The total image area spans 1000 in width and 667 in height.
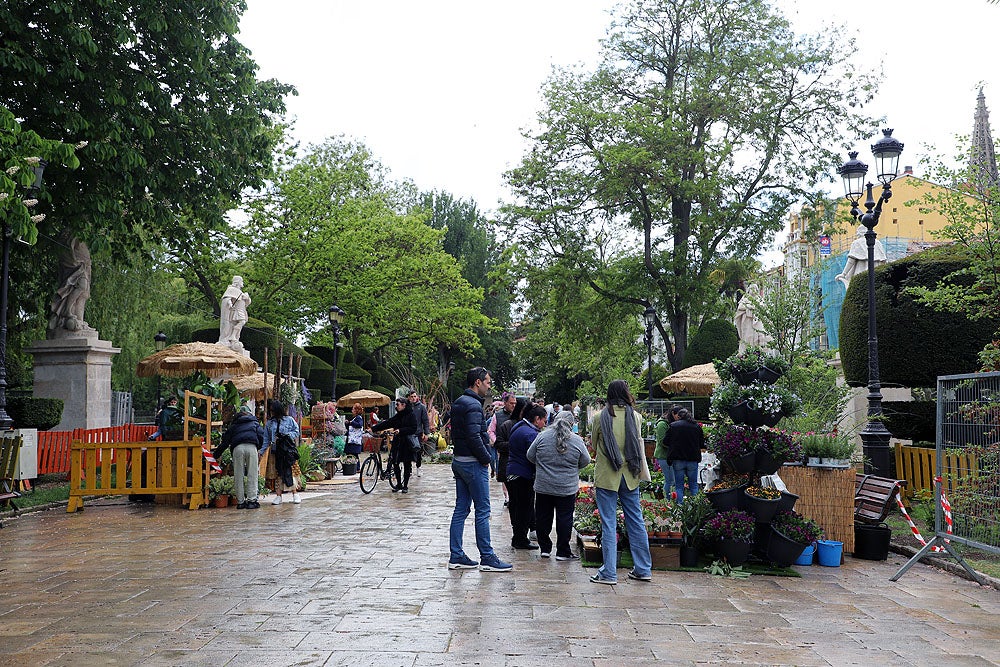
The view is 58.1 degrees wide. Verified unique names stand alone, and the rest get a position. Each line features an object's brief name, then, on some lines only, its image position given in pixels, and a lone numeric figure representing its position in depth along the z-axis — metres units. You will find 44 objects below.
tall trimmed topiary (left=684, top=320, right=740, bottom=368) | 30.77
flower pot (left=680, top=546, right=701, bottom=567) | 9.16
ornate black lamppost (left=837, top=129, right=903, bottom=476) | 13.13
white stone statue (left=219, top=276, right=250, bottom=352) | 24.92
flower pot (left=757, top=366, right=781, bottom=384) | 9.48
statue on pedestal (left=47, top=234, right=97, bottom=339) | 19.44
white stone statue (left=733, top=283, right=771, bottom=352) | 27.03
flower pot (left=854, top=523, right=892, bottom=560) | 10.05
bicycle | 17.36
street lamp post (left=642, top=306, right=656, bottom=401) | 29.08
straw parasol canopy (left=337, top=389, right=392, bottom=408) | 31.62
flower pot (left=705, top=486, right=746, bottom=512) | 9.32
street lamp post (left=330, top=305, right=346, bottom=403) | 28.61
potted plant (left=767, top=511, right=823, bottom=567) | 9.15
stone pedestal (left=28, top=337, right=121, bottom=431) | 19.33
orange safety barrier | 17.36
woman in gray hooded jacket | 9.59
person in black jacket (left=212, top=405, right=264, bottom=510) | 14.33
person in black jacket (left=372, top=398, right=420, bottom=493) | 16.45
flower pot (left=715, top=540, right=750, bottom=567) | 9.04
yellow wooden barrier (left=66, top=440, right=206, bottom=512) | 14.26
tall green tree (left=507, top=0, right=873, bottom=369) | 28.19
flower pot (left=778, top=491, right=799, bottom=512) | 9.31
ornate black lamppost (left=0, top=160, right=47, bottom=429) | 13.37
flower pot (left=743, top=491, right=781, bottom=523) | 9.20
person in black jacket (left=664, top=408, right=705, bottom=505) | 14.11
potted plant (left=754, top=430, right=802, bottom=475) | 9.24
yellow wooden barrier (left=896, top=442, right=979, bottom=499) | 14.23
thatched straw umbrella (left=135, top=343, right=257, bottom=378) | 16.16
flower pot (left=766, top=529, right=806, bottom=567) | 9.14
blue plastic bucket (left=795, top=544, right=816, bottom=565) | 9.59
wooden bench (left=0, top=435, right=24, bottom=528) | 12.92
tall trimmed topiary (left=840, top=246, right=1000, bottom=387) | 17.17
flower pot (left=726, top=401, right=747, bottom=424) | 9.42
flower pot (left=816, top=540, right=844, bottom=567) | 9.56
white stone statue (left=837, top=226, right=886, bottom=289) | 22.14
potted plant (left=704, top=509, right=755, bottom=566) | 9.05
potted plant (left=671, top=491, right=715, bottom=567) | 9.19
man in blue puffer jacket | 8.88
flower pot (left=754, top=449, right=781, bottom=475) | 9.25
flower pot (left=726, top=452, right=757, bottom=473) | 9.27
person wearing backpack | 15.41
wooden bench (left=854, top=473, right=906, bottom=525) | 10.18
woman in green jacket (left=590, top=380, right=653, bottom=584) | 8.42
